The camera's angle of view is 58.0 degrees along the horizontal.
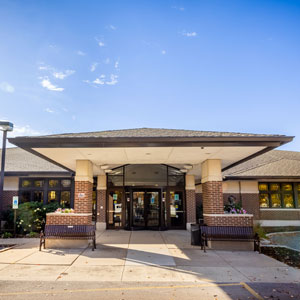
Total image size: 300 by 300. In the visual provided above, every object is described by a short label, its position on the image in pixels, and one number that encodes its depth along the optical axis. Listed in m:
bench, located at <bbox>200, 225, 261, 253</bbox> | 10.06
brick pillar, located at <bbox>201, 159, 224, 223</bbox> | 10.57
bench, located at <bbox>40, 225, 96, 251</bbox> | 10.23
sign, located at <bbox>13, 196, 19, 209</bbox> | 12.88
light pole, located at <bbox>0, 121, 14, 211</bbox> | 11.84
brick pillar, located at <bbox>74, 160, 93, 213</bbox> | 10.64
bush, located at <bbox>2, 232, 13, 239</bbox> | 13.17
